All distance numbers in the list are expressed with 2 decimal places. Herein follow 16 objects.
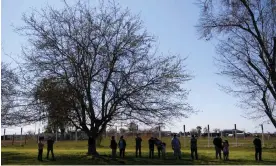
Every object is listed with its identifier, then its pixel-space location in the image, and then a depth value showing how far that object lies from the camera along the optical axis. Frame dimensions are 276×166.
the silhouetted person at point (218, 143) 17.13
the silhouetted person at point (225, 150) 16.89
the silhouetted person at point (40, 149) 16.23
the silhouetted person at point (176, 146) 16.87
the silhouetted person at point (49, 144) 16.96
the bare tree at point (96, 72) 16.86
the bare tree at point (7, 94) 17.73
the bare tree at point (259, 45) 17.59
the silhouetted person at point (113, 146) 17.58
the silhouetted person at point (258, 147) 16.88
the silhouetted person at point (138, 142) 17.99
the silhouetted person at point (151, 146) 17.54
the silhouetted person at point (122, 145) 17.70
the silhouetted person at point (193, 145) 16.87
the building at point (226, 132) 33.35
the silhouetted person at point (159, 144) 17.36
